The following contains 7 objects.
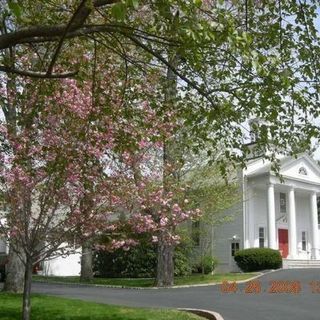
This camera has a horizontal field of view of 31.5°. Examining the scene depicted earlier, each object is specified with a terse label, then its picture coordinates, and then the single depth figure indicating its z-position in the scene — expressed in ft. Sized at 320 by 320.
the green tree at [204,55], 24.44
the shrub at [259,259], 105.60
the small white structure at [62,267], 136.67
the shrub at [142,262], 105.09
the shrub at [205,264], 107.24
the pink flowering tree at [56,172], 35.65
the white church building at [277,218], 119.55
